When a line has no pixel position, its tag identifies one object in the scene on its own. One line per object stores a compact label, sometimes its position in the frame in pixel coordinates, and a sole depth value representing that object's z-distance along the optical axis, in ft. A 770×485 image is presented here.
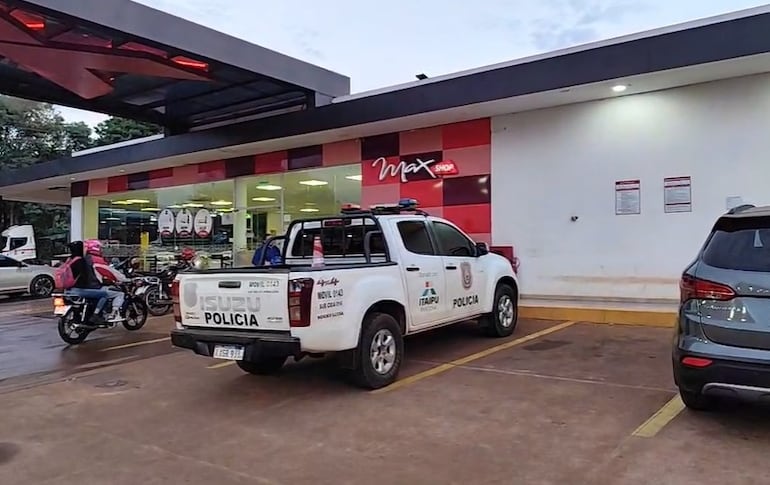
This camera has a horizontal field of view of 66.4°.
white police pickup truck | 17.38
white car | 54.95
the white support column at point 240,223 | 52.85
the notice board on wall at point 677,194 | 30.58
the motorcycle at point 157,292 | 39.32
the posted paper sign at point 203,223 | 56.54
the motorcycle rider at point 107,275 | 31.37
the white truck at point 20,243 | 73.67
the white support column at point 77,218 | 70.03
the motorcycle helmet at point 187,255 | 49.93
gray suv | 13.06
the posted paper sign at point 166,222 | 60.44
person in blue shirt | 33.44
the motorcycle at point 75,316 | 30.19
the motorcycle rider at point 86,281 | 30.58
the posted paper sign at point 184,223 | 58.75
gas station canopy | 31.09
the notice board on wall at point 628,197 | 31.96
